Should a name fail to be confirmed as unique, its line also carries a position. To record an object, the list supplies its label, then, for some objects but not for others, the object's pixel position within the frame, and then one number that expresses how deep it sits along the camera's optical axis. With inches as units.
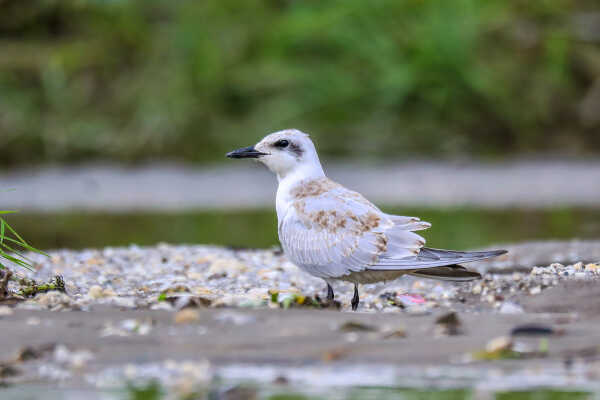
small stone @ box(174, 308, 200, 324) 337.7
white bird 398.6
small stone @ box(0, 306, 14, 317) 352.4
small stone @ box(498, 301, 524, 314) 376.8
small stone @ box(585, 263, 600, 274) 444.0
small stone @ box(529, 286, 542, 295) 400.2
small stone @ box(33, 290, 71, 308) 372.4
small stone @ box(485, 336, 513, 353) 300.7
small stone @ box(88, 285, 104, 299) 404.9
